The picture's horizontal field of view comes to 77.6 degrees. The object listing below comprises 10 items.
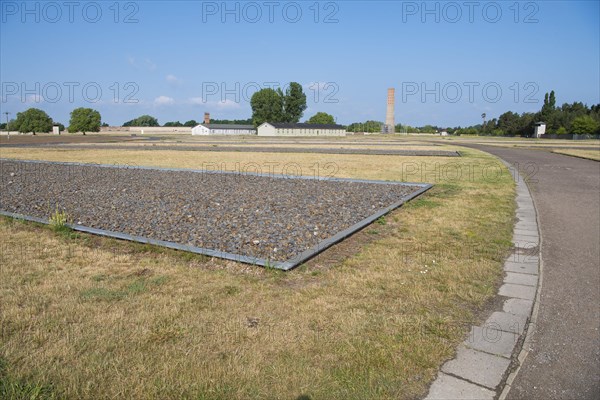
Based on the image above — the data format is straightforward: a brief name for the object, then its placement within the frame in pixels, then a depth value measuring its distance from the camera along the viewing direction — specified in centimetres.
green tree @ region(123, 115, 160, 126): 16875
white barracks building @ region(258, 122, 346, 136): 10450
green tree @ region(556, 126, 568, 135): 7938
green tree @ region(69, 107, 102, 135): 11275
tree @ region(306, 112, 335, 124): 14775
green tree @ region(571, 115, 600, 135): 7400
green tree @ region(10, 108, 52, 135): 11212
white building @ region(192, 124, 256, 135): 12686
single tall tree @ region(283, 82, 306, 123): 11912
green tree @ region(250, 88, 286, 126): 11756
